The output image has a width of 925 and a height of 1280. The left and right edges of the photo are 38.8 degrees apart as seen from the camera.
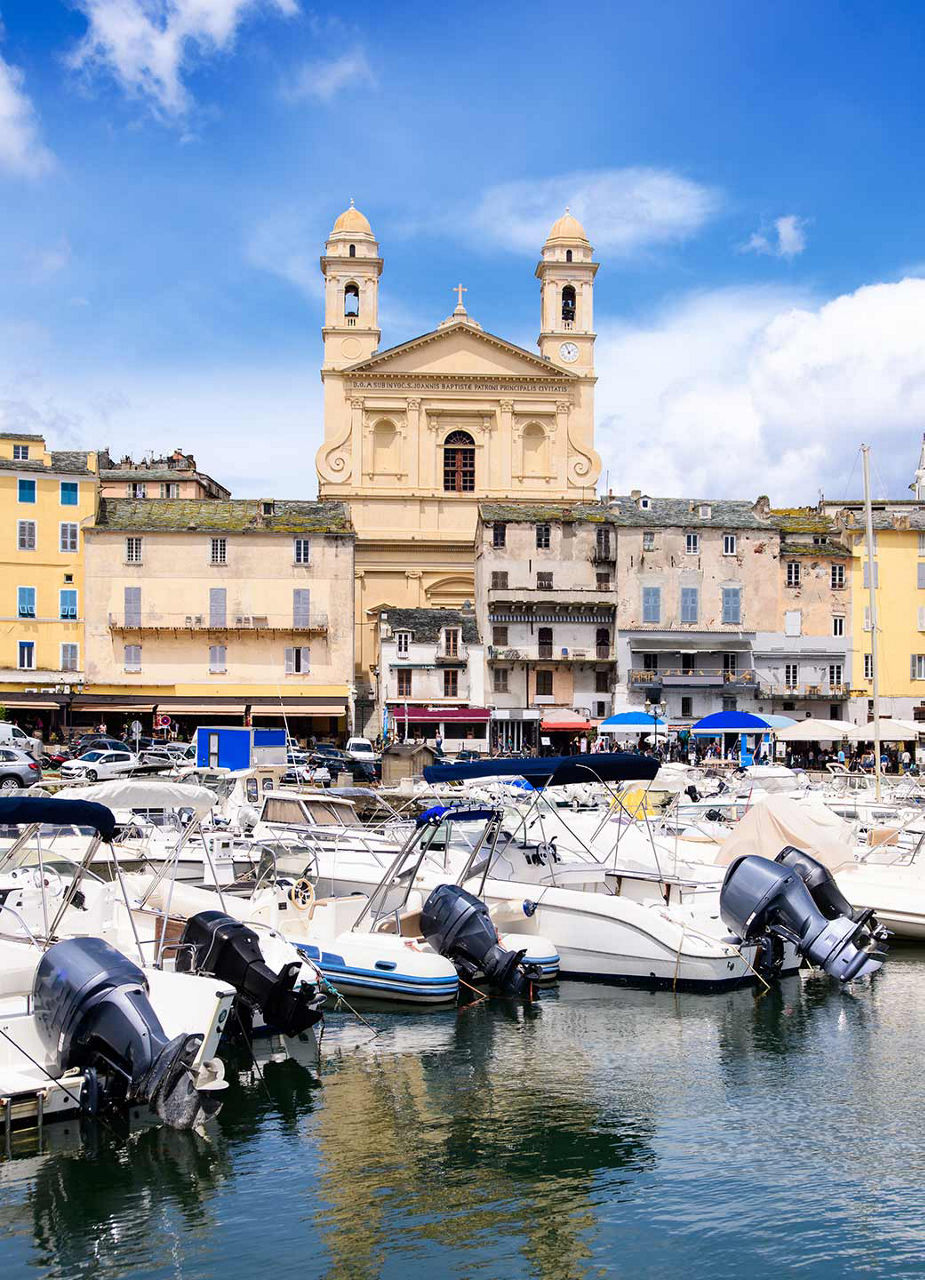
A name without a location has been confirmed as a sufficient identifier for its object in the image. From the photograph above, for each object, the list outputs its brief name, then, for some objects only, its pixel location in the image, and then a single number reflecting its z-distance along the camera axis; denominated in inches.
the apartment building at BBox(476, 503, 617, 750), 2566.4
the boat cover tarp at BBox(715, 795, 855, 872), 1043.3
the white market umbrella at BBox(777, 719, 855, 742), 2058.3
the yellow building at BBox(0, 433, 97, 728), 2610.7
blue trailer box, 1871.3
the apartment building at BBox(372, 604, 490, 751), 2480.3
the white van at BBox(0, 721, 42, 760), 1974.7
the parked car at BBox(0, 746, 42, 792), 1679.4
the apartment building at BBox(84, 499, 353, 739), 2581.2
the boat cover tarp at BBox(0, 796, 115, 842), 655.1
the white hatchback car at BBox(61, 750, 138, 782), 1776.6
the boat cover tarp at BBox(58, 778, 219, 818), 1004.6
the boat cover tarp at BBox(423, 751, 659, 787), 922.1
